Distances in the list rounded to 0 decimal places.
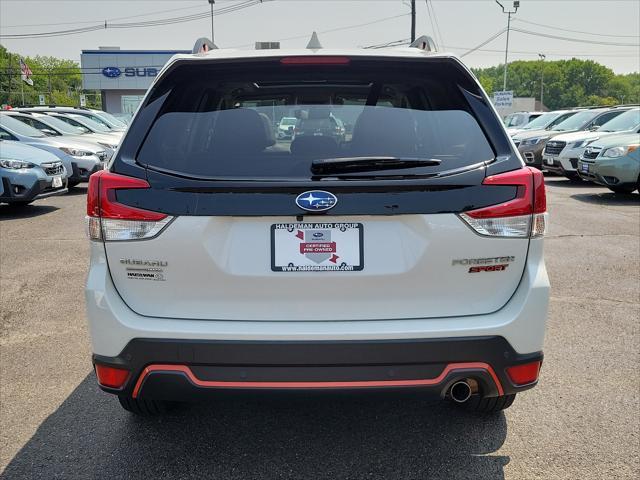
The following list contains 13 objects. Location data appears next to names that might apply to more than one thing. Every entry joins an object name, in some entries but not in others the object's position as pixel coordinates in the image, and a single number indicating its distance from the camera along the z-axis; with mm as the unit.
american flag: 48459
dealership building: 60531
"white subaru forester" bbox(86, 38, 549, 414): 2389
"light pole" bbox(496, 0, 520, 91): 52438
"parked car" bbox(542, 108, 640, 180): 13930
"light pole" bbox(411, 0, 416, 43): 42031
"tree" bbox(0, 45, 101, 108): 110000
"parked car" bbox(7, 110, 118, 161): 14664
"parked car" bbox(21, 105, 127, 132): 18845
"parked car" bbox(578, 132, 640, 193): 11664
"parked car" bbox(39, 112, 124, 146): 16703
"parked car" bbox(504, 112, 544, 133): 26188
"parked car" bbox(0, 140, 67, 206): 9883
